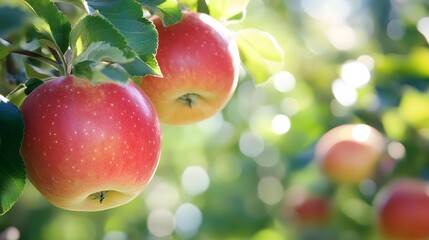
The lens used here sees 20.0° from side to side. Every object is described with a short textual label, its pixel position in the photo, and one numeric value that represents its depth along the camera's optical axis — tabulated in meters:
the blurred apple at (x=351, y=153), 1.51
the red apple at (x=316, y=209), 1.66
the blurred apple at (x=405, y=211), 1.38
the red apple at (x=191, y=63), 0.71
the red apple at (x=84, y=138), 0.63
